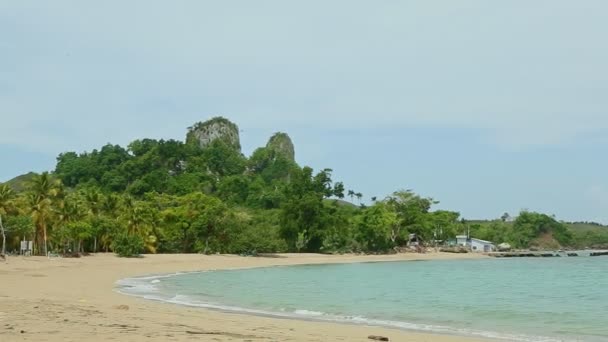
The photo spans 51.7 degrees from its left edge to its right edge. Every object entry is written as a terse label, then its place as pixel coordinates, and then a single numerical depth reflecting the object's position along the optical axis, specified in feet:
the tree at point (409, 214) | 355.15
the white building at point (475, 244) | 435.53
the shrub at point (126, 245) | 184.75
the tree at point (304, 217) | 279.08
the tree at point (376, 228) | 308.81
